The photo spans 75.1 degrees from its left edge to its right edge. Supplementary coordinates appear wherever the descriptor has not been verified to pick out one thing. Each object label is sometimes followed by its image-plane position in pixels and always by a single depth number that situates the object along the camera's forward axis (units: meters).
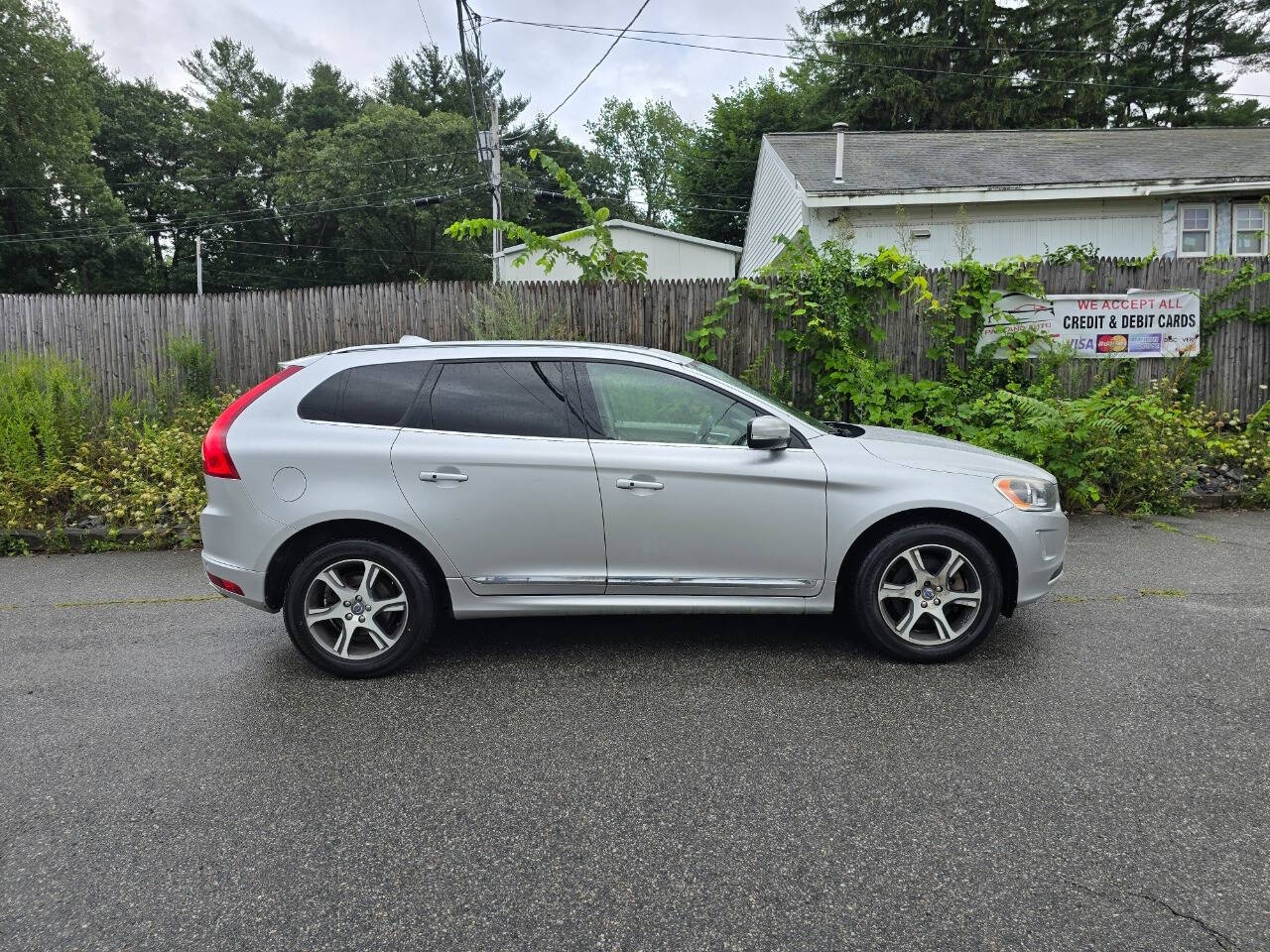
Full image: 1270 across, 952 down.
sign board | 8.63
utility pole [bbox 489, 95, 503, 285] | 22.81
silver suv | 3.93
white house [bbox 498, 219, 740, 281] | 24.05
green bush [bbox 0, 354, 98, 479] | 7.51
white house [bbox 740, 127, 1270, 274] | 12.88
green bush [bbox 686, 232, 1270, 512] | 7.92
